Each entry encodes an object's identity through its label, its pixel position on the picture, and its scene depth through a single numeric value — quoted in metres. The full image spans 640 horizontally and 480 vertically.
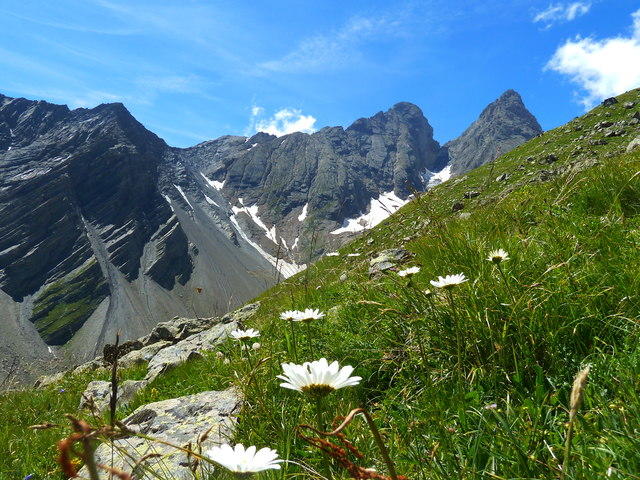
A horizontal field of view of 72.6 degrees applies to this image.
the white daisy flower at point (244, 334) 3.43
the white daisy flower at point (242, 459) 1.24
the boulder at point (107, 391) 7.32
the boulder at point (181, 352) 7.80
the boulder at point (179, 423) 3.33
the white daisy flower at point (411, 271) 3.29
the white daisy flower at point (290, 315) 3.33
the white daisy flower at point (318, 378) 1.58
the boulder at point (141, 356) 12.03
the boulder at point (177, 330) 17.14
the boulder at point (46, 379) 14.73
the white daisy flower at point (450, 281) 2.80
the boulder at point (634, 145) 11.73
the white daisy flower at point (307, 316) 3.01
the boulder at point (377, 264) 7.02
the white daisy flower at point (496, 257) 3.14
